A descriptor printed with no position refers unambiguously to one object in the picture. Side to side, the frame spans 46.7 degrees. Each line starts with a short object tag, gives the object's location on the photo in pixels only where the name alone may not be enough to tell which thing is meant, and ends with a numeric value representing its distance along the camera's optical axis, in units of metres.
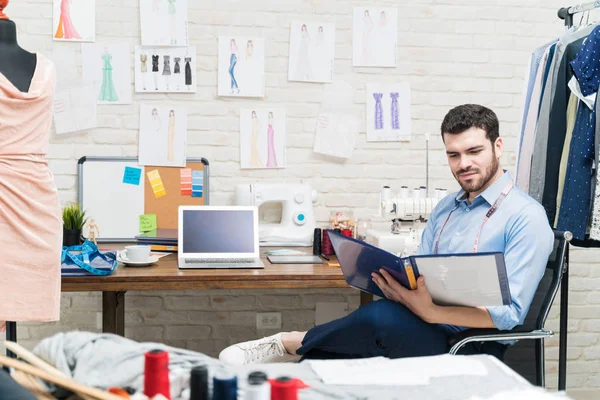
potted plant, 2.85
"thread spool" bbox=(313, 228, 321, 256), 3.04
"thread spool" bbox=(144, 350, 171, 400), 1.06
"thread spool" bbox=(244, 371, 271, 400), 1.00
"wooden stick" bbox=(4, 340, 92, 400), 1.16
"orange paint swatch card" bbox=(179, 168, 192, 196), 3.42
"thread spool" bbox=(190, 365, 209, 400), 1.04
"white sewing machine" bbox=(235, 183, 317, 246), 3.23
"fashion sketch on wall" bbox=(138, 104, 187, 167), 3.38
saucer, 2.68
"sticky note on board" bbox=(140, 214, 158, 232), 3.34
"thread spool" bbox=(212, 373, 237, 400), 1.01
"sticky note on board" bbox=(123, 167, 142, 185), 3.38
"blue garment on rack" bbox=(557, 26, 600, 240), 2.70
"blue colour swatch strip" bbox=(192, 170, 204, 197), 3.42
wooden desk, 2.50
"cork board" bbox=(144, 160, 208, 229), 3.40
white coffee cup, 2.69
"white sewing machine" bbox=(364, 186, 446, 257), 2.85
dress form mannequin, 2.36
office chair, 2.00
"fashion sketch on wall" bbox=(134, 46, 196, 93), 3.36
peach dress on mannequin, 2.25
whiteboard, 3.36
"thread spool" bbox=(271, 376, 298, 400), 0.98
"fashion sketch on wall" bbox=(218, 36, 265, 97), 3.40
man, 2.00
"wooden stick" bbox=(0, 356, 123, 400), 1.04
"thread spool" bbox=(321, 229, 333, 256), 3.02
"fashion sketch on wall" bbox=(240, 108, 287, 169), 3.43
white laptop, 2.84
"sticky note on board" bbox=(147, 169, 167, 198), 3.40
